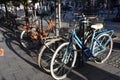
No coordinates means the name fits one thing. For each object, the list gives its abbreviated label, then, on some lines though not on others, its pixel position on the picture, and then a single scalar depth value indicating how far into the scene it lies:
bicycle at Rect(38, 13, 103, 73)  2.26
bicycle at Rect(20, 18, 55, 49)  3.54
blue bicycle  2.21
